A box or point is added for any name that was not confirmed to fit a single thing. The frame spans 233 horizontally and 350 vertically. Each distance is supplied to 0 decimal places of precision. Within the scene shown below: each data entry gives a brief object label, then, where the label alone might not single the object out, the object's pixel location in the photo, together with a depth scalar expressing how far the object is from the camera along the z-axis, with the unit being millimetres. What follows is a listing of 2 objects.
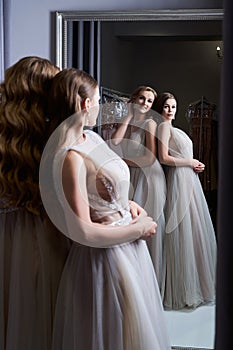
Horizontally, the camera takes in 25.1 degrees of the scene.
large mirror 1765
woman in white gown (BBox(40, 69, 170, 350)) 1388
